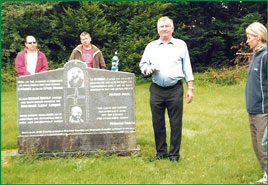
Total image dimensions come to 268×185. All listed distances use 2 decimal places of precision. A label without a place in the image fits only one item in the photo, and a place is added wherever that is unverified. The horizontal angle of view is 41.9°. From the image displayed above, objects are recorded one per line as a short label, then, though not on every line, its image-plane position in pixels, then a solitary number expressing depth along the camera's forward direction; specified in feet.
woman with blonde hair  14.12
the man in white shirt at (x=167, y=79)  17.54
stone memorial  19.44
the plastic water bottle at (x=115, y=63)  24.71
